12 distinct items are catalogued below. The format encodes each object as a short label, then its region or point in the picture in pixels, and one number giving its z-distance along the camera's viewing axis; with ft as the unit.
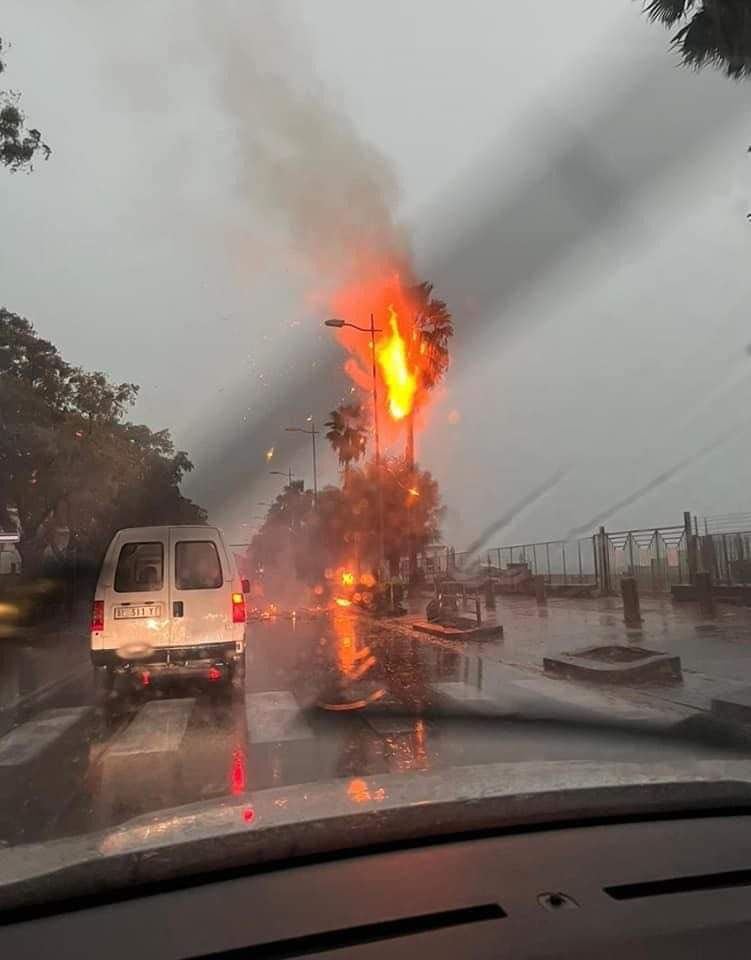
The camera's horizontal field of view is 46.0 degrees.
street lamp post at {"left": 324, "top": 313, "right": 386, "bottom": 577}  94.79
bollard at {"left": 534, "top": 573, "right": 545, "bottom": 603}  83.91
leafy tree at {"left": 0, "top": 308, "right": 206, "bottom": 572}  81.97
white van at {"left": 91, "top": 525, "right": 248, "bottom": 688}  34.50
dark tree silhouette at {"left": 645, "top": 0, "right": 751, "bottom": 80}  35.19
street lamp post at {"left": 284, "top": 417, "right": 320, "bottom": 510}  139.49
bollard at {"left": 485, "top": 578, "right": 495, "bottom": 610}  86.12
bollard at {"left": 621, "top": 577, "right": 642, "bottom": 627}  57.16
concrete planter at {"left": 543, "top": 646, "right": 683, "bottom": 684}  36.86
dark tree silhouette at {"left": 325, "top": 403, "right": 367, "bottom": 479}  147.02
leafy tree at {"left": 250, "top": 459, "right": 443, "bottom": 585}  129.70
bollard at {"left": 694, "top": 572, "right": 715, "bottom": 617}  62.72
